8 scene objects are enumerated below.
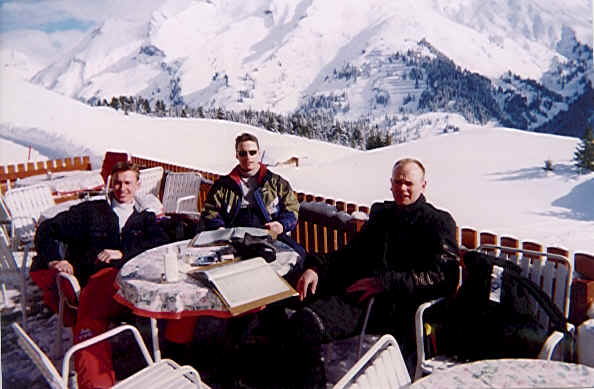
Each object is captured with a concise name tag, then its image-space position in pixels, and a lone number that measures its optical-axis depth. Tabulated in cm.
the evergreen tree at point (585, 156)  2034
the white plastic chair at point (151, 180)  606
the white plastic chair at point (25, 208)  523
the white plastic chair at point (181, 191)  604
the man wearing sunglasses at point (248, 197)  366
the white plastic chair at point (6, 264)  383
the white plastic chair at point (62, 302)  292
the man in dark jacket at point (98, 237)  316
